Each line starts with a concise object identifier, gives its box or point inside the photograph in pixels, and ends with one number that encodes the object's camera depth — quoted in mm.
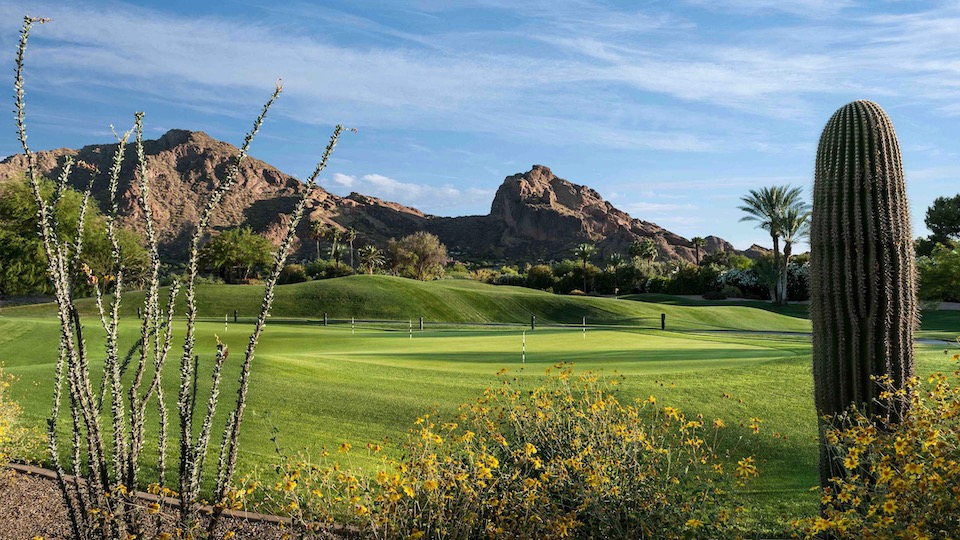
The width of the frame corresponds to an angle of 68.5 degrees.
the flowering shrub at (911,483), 4145
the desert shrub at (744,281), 62509
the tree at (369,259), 79938
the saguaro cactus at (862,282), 7574
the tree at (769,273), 58781
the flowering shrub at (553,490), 5137
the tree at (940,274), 42531
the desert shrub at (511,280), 77125
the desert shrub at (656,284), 68188
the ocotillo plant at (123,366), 3498
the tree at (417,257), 81562
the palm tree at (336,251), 92644
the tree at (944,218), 69375
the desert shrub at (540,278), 75062
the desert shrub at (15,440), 8070
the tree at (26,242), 51062
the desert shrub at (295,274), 71188
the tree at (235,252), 69875
